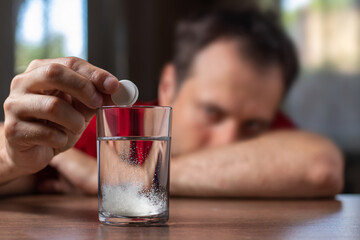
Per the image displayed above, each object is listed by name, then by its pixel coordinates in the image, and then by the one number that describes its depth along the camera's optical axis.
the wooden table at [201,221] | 0.49
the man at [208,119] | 0.60
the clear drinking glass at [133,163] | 0.53
